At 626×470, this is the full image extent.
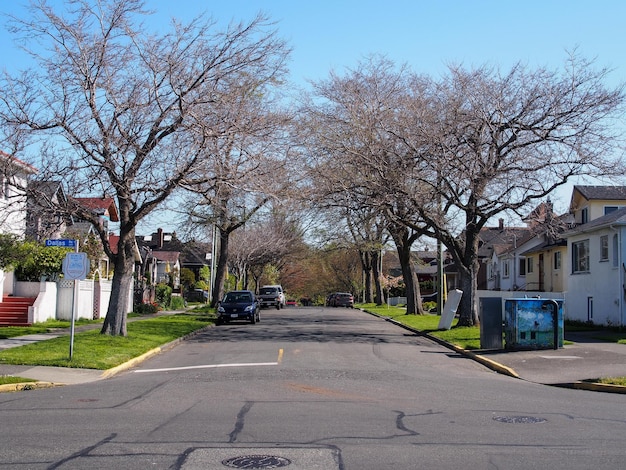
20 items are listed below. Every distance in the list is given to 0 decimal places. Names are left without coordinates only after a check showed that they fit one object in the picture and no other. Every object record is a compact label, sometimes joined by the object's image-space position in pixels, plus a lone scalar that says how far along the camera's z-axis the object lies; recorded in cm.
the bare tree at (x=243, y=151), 1983
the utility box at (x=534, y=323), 1994
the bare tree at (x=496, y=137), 2383
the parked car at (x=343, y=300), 6569
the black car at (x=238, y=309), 3303
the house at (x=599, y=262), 2884
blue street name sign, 1595
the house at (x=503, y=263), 5282
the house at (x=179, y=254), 7862
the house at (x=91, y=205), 2064
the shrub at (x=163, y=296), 4672
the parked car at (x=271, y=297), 5447
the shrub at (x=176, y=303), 4768
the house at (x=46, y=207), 1948
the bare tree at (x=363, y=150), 2556
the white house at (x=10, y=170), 1855
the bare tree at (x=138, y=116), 1912
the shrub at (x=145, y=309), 4025
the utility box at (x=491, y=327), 2061
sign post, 1600
